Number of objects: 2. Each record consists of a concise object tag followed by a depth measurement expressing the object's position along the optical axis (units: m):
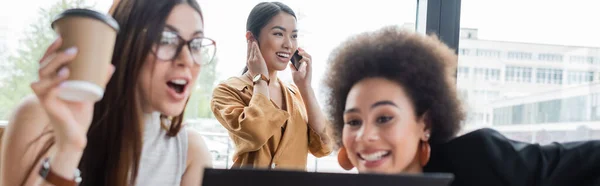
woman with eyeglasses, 0.81
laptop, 0.66
